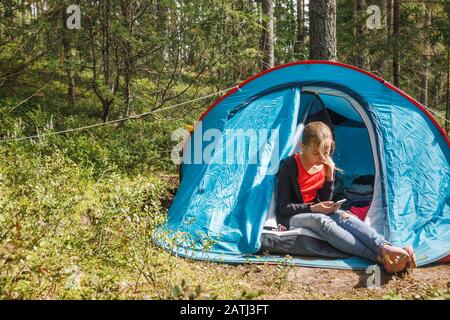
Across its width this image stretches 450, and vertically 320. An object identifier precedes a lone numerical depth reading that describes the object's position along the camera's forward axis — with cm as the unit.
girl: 386
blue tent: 405
